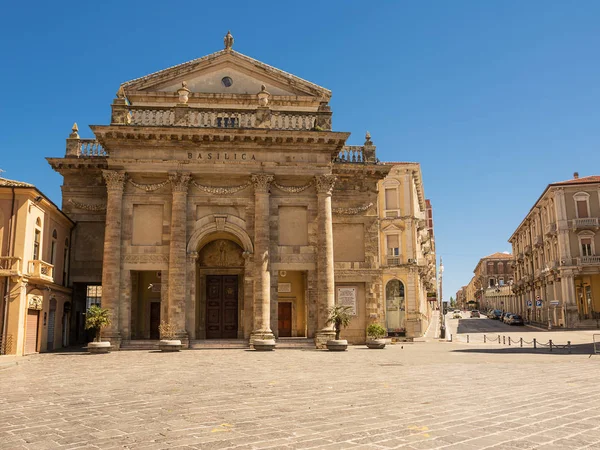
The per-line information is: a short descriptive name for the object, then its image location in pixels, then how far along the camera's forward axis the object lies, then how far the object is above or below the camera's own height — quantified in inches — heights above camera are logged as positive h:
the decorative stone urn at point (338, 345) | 982.6 -60.5
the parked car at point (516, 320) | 2482.8 -45.1
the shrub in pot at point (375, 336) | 1062.4 -48.4
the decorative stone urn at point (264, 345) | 979.3 -58.9
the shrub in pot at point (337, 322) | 985.5 -19.3
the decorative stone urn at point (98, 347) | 942.4 -57.2
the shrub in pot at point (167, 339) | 966.4 -48.0
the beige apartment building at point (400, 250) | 1833.2 +216.1
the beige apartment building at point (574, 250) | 1982.0 +226.2
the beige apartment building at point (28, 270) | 911.0 +81.9
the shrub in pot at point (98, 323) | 945.5 -15.6
